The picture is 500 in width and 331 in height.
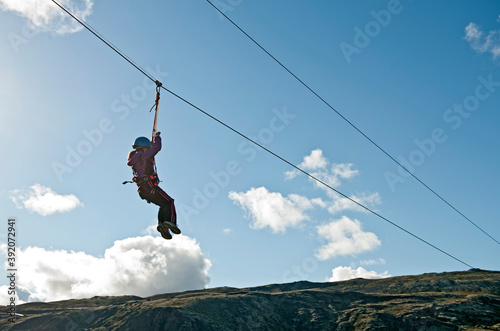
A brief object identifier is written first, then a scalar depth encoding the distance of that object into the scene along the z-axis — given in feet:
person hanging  50.80
